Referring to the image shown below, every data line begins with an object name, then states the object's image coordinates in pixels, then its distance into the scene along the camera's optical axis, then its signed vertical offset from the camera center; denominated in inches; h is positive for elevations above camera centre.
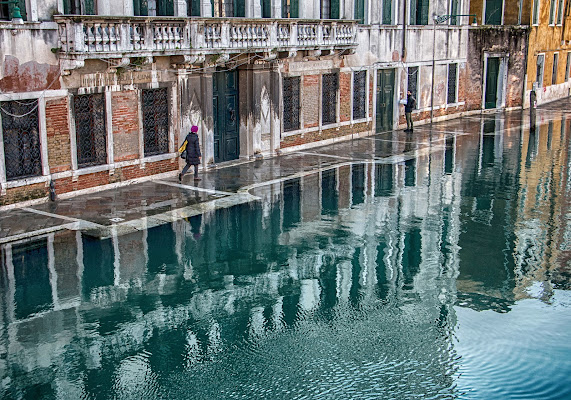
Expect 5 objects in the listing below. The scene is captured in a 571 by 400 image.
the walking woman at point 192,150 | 740.6 -104.0
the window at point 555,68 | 1637.6 -49.1
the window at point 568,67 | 1739.2 -49.5
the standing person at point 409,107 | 1114.1 -93.3
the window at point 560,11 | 1603.1 +75.8
